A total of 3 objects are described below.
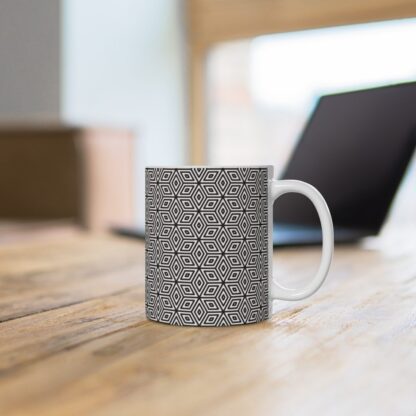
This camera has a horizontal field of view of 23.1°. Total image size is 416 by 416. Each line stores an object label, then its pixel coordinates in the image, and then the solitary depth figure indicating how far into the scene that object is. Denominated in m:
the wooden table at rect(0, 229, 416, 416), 0.49
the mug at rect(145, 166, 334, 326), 0.61
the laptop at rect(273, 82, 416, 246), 1.02
